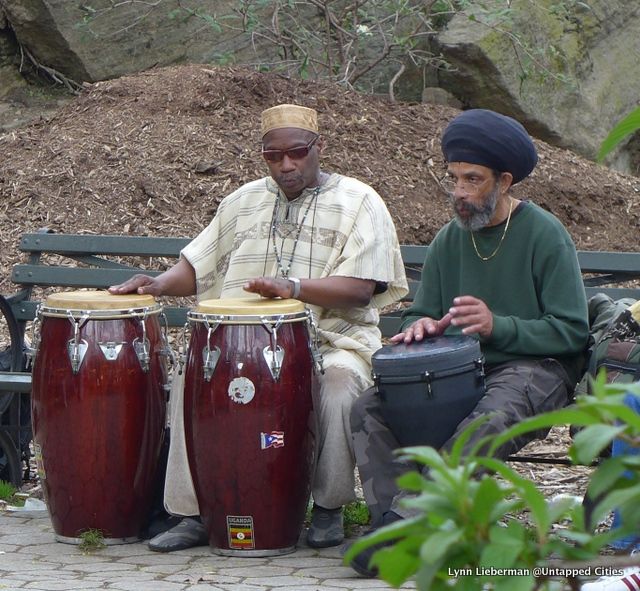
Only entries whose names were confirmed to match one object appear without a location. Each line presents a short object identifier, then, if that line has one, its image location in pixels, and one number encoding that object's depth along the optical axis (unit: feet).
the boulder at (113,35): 60.86
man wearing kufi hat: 26.23
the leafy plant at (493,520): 6.34
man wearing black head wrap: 24.35
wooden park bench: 31.01
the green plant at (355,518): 28.15
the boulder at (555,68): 56.14
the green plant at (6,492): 30.84
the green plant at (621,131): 6.85
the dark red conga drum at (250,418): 24.62
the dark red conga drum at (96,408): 25.74
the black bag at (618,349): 23.65
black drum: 23.17
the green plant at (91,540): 26.40
